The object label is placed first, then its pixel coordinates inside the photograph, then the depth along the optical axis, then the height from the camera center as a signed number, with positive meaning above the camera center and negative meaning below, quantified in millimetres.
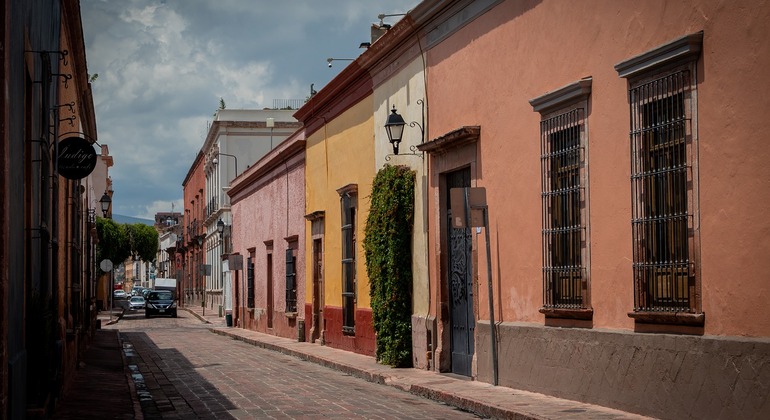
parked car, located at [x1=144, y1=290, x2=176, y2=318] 52625 -1869
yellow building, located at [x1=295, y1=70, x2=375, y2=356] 20547 +1188
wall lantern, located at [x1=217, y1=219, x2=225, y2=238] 44312 +1677
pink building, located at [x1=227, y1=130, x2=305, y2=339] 27516 +732
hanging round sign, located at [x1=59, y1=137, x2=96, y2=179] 13594 +1419
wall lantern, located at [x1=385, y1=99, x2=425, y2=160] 16734 +2137
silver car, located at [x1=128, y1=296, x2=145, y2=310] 68250 -2285
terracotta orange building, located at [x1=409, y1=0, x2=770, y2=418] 8469 +592
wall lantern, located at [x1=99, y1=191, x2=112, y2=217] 33531 +2107
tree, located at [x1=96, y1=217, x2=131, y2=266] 72000 +1845
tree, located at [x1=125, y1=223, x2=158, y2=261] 91062 +2270
